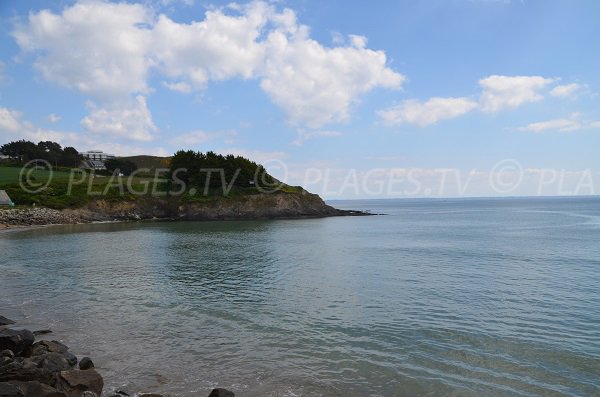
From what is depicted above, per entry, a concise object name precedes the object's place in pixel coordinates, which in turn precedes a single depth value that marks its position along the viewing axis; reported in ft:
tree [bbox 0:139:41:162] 463.42
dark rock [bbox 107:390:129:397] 34.86
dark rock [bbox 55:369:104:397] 35.55
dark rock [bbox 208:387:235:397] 34.60
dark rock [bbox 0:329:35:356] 44.68
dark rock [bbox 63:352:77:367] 42.78
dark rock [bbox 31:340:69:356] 44.29
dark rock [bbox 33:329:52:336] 54.24
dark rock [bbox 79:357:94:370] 42.06
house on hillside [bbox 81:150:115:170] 577.06
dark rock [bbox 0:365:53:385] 35.50
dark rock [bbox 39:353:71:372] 39.34
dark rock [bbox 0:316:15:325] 55.38
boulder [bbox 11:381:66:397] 31.81
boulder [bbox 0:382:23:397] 30.65
